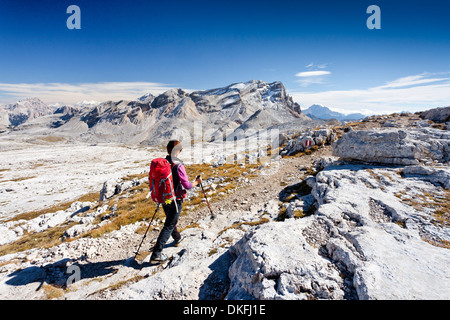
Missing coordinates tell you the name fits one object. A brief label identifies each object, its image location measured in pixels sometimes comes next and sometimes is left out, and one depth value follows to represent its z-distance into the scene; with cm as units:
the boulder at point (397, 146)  1189
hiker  635
